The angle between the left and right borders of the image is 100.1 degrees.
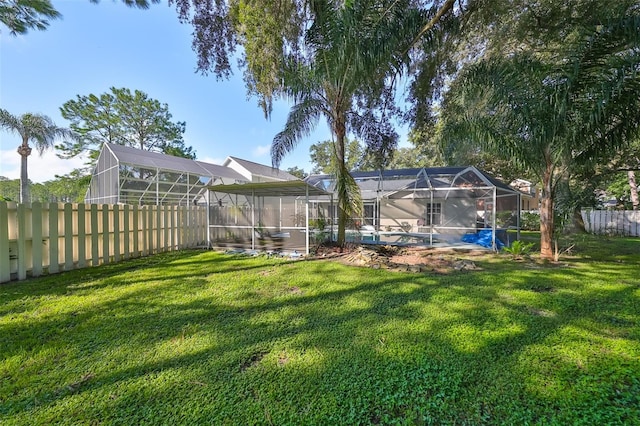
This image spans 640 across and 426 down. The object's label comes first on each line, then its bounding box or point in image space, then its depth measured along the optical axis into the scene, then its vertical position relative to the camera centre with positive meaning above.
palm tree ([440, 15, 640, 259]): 5.55 +2.47
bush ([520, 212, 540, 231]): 19.48 -0.94
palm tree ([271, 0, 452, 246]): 6.37 +3.77
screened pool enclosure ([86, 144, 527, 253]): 10.95 +0.65
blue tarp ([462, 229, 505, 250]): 10.71 -1.33
